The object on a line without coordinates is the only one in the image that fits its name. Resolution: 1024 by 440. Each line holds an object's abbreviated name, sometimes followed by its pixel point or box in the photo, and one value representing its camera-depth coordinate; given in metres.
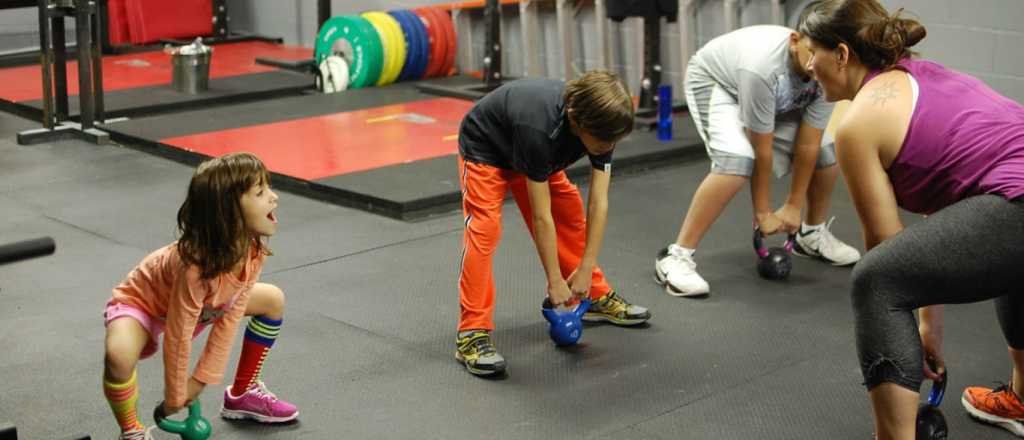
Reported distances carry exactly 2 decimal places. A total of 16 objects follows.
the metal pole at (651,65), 6.59
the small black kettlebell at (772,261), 4.24
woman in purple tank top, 2.44
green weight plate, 7.69
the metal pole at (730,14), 6.74
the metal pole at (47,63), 6.45
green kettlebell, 2.81
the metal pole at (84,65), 6.27
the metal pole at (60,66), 6.45
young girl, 2.66
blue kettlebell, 3.56
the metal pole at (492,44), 7.25
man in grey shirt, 4.03
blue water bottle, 6.18
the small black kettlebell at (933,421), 2.86
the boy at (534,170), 3.19
